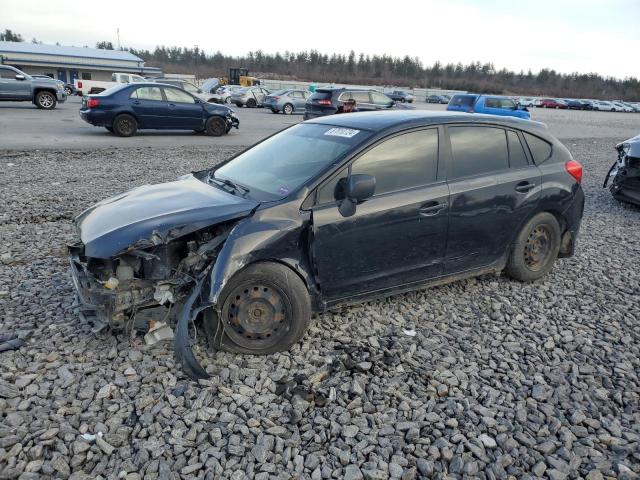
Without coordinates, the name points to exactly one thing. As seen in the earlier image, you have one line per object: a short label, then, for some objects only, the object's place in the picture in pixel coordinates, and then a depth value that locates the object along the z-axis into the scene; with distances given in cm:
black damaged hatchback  354
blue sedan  1472
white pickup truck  3374
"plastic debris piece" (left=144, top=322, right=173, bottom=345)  366
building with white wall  5850
